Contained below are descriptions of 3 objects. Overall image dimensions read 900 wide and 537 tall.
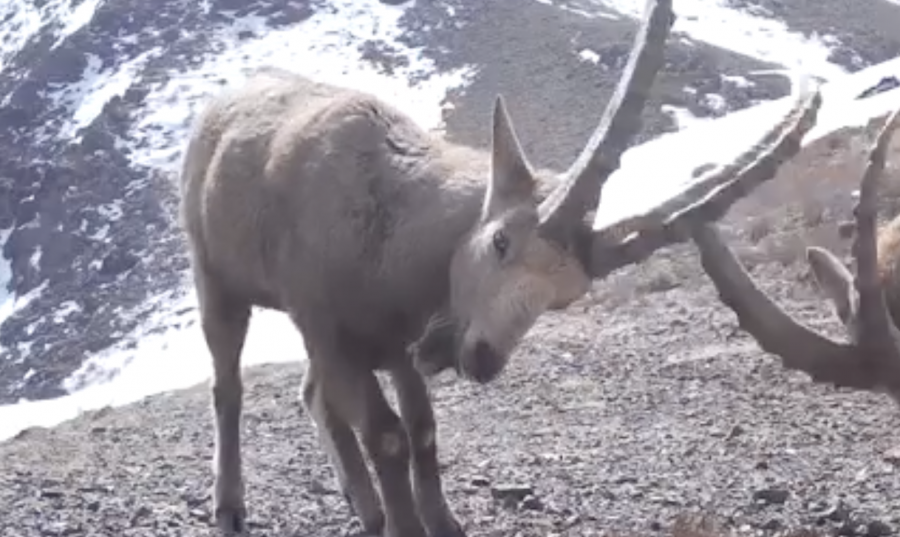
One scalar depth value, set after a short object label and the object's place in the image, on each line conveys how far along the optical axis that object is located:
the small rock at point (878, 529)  10.32
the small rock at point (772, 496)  11.38
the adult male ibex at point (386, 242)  8.67
